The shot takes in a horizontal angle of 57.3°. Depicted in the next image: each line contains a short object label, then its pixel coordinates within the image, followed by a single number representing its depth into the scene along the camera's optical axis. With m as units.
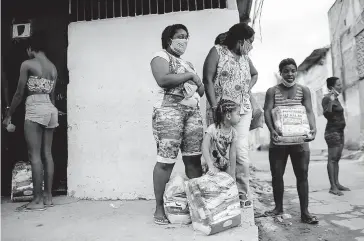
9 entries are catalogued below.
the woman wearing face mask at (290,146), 3.50
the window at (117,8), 4.16
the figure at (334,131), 5.13
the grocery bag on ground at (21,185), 3.86
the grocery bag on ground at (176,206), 2.69
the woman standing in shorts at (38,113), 3.37
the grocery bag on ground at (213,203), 2.42
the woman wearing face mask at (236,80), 3.13
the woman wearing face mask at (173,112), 2.70
